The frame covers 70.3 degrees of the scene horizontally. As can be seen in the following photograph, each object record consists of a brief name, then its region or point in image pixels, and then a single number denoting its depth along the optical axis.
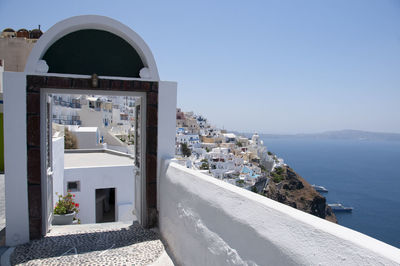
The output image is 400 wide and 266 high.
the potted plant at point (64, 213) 4.92
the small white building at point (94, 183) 8.75
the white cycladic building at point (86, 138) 18.86
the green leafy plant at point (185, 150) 59.06
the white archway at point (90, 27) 3.83
